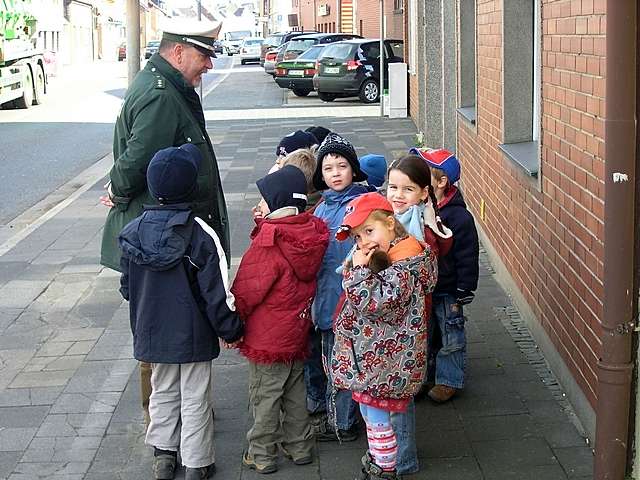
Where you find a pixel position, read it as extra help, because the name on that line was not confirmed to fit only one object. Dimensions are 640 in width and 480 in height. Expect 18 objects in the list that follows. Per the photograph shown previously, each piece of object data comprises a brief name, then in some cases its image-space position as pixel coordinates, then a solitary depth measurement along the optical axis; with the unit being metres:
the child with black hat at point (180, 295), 4.37
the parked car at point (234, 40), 81.56
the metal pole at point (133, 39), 11.53
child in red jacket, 4.48
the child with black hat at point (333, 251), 4.76
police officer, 4.89
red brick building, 3.83
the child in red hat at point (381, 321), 4.09
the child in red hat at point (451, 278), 5.32
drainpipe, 3.66
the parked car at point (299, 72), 29.69
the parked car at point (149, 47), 54.15
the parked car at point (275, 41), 44.39
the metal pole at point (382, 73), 22.92
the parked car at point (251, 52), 59.09
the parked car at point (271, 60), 38.09
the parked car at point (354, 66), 26.55
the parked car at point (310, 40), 33.75
